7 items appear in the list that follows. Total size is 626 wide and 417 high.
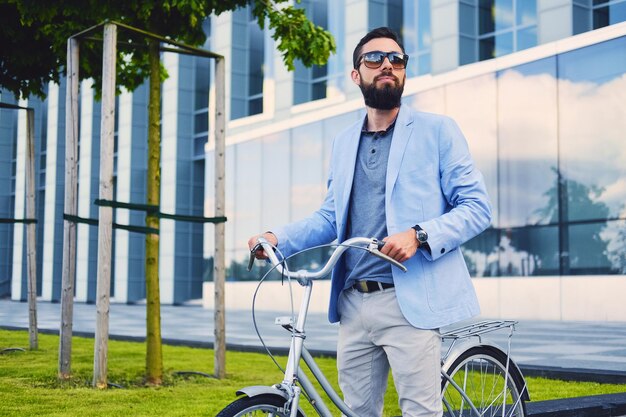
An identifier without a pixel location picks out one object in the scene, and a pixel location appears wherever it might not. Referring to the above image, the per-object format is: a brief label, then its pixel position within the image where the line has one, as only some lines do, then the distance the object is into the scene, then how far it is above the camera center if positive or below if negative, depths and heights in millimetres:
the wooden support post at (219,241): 8672 -17
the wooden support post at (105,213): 7633 +241
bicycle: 3057 -576
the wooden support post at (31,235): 11531 +51
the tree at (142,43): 8281 +2256
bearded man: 3361 +33
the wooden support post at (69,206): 8047 +323
